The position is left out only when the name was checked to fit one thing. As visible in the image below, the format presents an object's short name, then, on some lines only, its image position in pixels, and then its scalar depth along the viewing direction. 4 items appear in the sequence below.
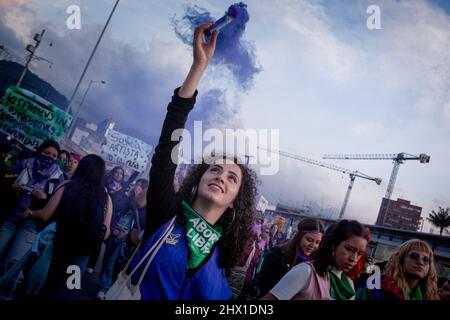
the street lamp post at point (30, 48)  8.84
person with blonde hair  2.74
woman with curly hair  1.57
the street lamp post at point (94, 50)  11.56
